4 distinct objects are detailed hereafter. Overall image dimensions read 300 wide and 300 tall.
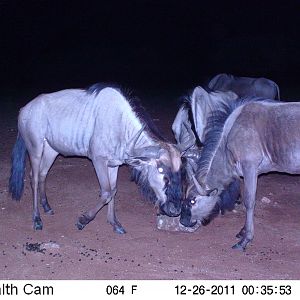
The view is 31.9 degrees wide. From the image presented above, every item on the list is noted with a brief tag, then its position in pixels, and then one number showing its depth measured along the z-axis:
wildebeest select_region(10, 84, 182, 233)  6.22
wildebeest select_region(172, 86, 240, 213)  8.30
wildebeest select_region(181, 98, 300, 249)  6.45
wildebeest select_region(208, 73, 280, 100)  11.00
